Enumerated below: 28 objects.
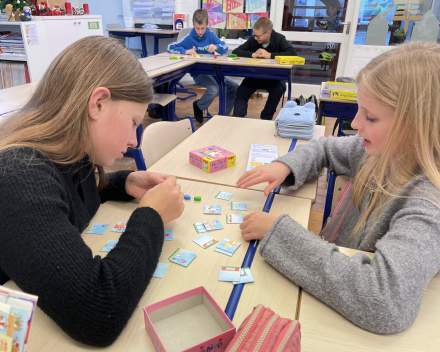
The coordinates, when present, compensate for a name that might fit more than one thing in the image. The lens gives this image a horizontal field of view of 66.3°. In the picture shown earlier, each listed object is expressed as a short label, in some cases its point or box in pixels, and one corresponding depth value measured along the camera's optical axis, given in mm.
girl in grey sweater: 689
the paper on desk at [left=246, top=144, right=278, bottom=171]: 1454
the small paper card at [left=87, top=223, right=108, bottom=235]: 977
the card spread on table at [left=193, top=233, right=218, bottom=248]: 931
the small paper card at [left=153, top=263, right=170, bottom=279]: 812
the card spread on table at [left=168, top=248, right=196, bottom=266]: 860
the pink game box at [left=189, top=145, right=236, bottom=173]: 1378
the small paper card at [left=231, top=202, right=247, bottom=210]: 1126
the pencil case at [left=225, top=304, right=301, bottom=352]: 543
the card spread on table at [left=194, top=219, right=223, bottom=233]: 1001
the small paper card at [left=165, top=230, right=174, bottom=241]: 956
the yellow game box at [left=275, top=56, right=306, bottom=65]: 3811
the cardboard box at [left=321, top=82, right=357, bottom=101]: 2713
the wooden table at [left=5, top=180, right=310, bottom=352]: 650
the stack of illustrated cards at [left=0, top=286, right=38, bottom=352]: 348
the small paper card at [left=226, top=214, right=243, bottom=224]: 1042
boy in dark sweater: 4199
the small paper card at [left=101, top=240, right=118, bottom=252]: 899
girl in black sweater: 613
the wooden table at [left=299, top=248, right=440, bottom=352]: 657
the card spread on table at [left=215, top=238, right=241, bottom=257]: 903
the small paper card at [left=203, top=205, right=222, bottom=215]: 1090
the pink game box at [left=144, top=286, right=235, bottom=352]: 616
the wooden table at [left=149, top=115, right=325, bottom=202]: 1327
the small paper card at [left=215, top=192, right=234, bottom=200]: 1188
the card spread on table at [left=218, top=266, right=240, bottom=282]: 809
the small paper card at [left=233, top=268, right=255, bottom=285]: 802
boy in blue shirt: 4414
